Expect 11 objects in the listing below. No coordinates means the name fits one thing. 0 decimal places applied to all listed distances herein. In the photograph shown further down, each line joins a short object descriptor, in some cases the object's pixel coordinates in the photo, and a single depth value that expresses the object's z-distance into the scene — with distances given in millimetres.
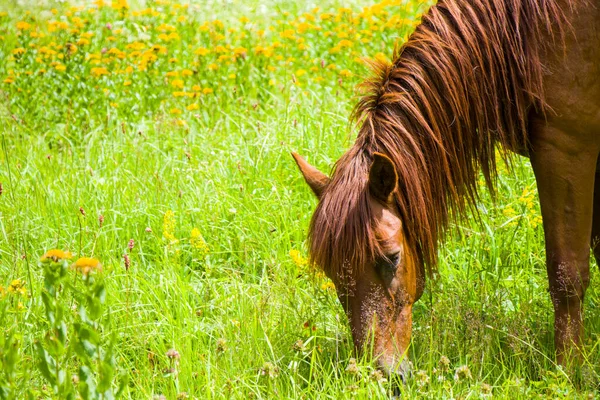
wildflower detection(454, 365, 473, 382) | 5863
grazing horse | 6398
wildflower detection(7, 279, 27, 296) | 6328
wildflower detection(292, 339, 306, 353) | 6523
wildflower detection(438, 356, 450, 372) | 6035
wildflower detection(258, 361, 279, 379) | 6133
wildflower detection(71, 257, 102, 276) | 4262
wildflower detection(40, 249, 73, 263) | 4406
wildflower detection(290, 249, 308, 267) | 8070
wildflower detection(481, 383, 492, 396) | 5827
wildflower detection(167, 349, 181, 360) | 5660
